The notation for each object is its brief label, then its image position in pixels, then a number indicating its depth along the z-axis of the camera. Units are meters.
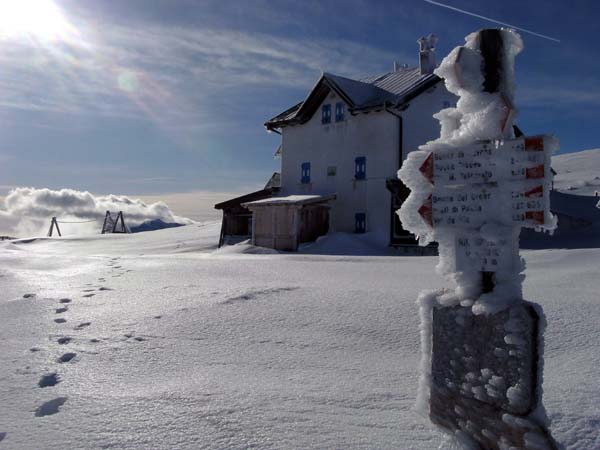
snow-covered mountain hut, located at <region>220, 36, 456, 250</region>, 20.97
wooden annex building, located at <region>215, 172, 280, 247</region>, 24.64
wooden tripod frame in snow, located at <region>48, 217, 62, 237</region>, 42.38
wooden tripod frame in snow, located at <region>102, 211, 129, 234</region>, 43.65
